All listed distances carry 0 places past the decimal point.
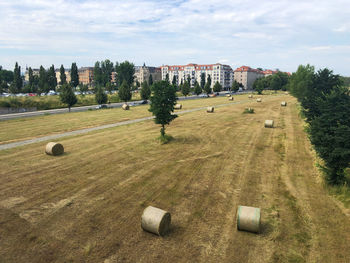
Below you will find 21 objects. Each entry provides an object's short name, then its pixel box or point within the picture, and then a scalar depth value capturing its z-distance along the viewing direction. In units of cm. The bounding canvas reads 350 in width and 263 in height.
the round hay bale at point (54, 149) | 2066
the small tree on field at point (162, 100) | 2495
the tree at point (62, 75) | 11806
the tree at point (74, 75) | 12094
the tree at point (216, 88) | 12019
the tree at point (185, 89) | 9725
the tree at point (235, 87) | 13365
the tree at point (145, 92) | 7575
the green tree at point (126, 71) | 13112
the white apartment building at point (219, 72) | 19075
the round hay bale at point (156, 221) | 1006
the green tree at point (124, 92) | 6925
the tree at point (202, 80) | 17428
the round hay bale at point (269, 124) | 3341
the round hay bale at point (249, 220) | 1020
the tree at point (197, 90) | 10838
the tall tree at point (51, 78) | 11385
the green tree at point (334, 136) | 1312
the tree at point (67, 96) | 5456
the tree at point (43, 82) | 10579
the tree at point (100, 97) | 6752
